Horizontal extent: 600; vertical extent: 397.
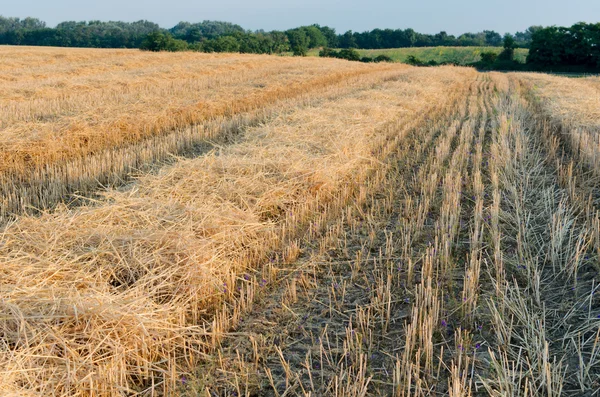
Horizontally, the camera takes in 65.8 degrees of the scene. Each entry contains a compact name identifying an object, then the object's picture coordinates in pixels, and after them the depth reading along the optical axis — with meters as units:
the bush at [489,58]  40.91
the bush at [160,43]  35.78
